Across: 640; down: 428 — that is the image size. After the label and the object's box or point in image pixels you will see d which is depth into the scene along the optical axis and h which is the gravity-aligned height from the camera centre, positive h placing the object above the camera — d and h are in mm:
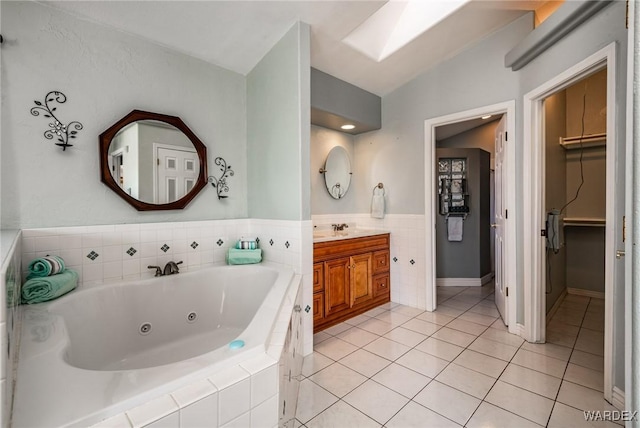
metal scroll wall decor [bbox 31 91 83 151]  1625 +557
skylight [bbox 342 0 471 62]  2307 +1630
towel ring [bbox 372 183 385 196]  3313 +251
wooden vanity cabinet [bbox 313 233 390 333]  2467 -709
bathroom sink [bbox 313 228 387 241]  2633 -283
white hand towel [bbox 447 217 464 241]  3838 -305
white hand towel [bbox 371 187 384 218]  3273 +48
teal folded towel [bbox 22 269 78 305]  1362 -389
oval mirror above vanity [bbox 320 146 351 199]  3291 +446
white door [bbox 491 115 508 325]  2549 -153
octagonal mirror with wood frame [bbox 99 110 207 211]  1861 +378
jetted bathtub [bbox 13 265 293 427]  690 -492
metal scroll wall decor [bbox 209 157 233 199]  2369 +276
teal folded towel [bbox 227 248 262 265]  2250 -391
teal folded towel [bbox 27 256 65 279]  1493 -301
